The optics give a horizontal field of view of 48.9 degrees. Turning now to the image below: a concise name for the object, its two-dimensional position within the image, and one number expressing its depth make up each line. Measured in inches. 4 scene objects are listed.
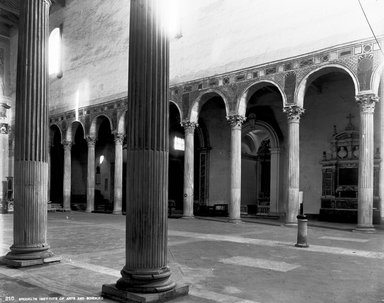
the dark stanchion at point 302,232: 409.1
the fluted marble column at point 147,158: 192.5
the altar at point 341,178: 717.9
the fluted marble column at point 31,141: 270.8
